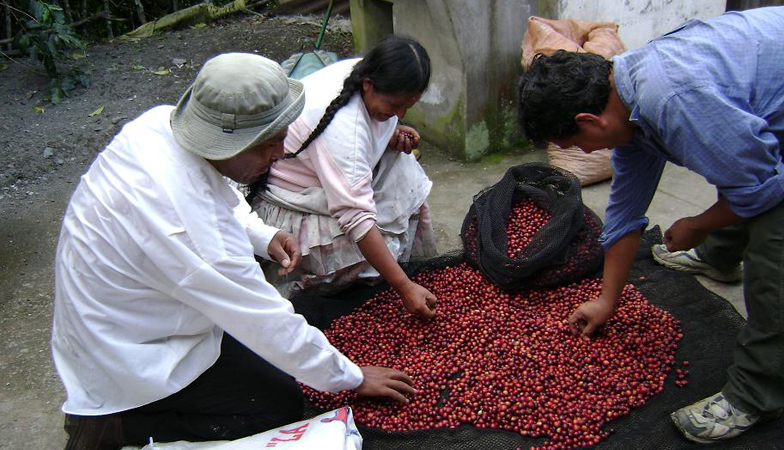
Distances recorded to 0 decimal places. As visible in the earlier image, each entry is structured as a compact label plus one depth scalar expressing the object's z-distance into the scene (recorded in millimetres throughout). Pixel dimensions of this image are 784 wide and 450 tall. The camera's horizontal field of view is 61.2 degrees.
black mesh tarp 2230
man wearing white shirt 1726
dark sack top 2881
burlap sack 3838
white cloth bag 2020
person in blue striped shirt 1812
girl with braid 2584
